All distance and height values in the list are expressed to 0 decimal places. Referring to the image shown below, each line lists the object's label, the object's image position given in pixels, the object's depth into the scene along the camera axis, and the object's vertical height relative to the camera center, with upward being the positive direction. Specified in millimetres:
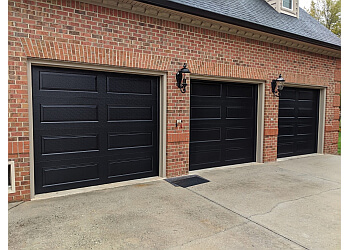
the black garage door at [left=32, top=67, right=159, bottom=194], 3791 -157
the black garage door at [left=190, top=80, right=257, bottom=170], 5344 -100
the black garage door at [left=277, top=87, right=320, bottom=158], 6805 -45
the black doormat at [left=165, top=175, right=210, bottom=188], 4430 -1250
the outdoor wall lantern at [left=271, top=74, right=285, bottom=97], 5926 +939
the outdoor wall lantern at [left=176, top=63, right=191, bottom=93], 4594 +867
